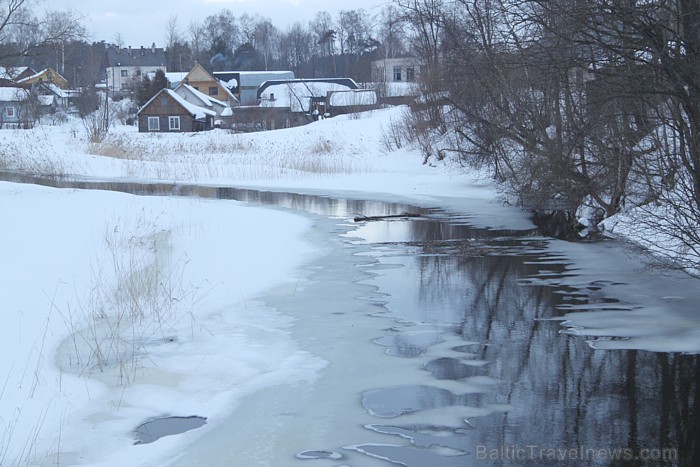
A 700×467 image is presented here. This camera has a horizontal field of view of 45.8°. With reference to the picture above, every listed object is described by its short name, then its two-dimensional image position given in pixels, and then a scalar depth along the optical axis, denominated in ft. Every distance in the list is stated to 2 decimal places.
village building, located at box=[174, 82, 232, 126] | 269.44
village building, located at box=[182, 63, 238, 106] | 326.65
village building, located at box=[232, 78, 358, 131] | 229.45
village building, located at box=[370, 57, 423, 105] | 137.18
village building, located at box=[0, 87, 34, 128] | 277.58
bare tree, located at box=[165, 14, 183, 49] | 460.14
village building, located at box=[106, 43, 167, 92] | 450.71
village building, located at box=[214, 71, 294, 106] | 336.70
